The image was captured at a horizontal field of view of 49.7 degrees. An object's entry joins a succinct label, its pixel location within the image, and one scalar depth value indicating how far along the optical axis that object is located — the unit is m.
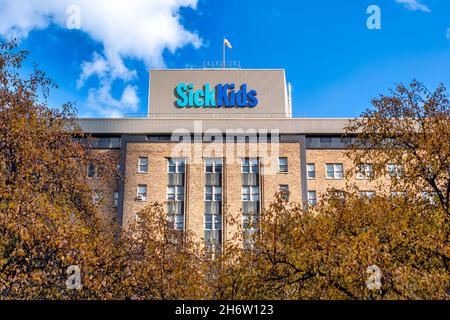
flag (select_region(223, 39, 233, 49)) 60.59
